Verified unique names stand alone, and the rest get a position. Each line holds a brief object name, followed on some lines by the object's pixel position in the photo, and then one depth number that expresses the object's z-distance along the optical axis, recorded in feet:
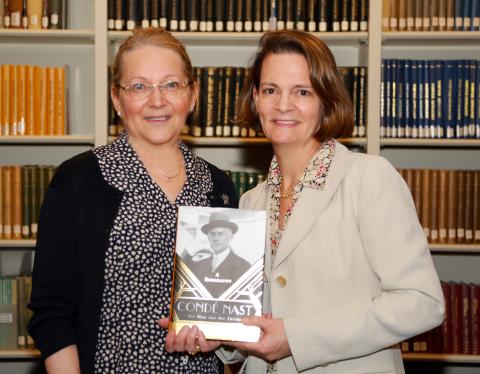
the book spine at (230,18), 12.09
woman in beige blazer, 6.17
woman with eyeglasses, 6.66
